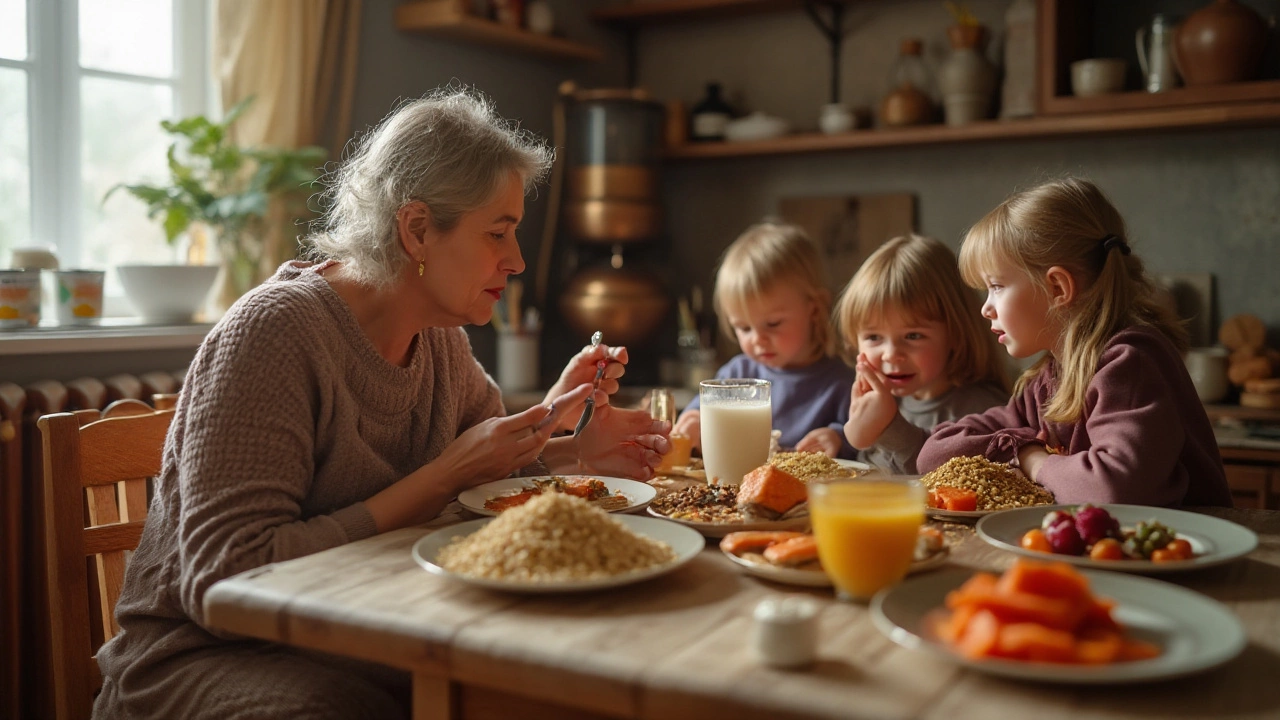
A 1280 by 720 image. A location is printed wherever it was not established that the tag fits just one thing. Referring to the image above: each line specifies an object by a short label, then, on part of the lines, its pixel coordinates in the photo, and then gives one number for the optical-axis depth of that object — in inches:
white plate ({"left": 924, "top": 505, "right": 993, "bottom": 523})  53.7
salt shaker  33.8
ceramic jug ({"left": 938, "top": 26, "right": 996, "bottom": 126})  128.7
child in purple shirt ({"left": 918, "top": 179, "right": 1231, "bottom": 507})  56.9
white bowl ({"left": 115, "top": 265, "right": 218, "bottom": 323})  106.8
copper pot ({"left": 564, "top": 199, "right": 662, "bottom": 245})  143.6
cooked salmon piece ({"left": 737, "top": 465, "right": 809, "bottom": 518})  51.3
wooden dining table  31.9
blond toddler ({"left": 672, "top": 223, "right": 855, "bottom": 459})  97.0
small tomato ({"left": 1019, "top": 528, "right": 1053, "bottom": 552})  46.3
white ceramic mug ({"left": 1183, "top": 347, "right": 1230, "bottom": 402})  115.1
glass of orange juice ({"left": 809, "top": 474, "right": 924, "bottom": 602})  39.2
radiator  90.3
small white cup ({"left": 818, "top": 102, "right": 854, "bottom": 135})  139.1
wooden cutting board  142.7
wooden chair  59.6
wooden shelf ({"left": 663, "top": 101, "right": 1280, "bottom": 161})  111.0
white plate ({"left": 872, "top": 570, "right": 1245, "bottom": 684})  31.6
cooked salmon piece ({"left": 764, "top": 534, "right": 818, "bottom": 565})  43.6
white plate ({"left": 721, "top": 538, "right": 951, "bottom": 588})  42.4
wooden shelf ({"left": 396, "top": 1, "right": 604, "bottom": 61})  129.1
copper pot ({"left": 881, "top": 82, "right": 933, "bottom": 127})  133.5
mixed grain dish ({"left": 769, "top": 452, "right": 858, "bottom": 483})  61.5
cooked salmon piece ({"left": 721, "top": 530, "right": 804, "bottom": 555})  45.6
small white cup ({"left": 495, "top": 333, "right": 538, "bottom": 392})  141.9
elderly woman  50.4
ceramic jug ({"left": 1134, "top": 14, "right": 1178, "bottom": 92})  114.9
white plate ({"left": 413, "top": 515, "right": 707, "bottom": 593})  40.0
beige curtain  115.7
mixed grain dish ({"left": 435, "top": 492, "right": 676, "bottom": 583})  41.6
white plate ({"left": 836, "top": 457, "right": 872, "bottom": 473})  67.5
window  106.0
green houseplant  107.9
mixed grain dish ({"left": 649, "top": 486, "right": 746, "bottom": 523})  52.7
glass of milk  65.0
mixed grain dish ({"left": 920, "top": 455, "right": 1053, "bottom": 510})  56.7
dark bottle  150.6
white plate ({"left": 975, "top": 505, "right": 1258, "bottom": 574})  43.3
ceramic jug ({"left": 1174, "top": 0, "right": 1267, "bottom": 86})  109.1
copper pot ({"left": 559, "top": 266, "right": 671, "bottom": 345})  139.9
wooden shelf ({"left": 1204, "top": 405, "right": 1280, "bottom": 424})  110.0
